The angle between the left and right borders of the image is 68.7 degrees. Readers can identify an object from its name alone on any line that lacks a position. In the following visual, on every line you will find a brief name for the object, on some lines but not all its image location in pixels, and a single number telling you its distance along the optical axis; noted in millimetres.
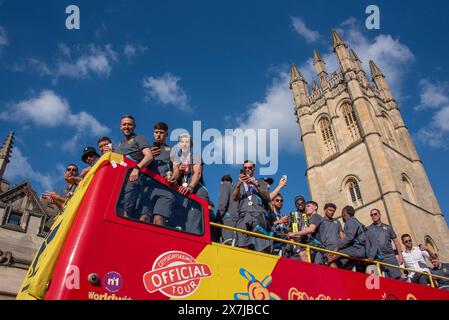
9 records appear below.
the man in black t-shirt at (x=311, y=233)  6241
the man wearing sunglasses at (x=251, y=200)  5602
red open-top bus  3131
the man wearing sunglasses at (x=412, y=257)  8438
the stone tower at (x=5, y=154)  24173
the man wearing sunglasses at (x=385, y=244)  6378
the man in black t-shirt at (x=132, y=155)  3842
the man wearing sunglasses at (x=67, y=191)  5379
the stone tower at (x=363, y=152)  28844
